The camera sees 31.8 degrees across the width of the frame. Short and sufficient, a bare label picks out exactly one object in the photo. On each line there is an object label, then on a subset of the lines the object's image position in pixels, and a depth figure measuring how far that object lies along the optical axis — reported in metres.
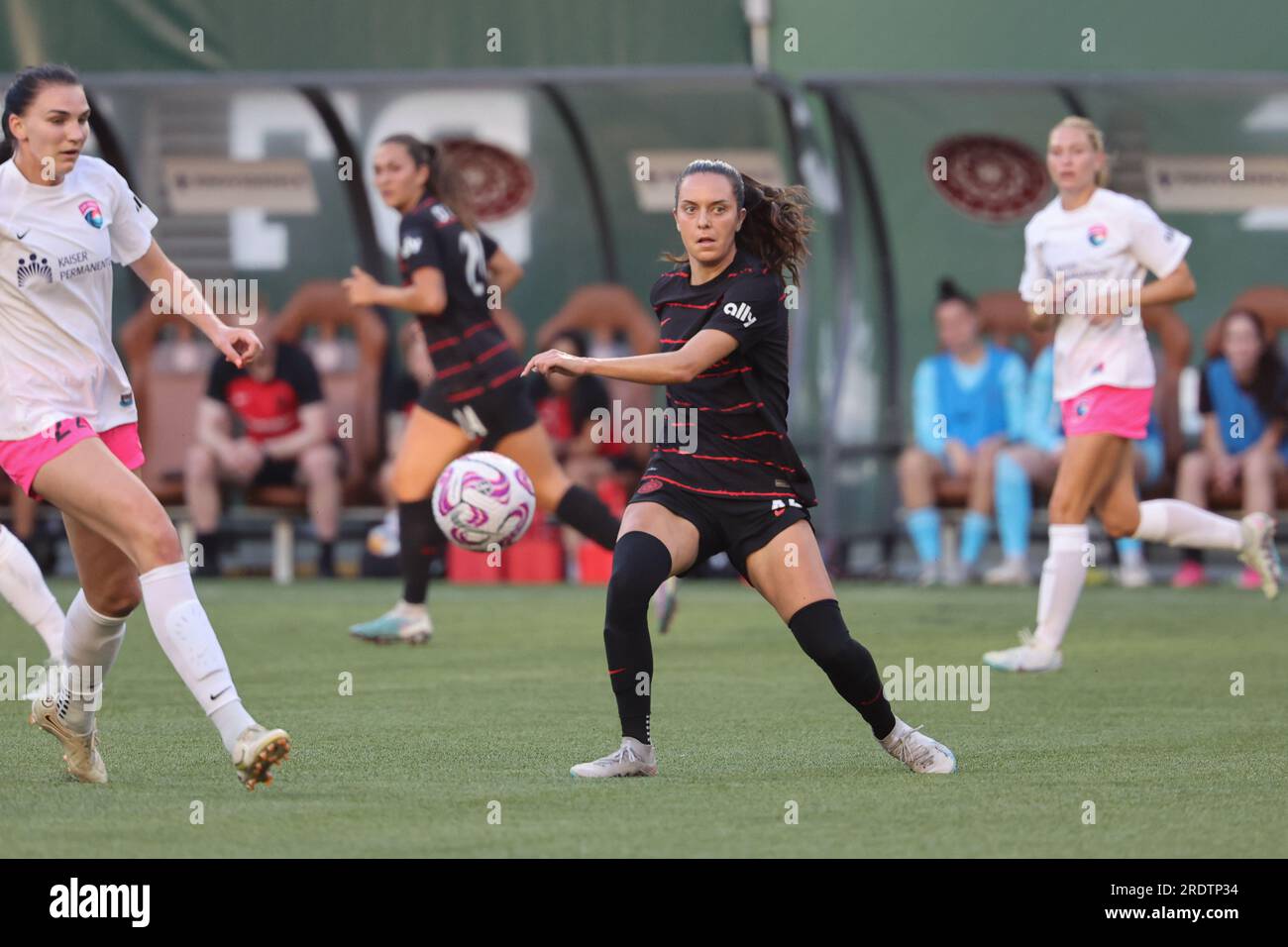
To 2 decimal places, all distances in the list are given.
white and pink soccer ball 9.73
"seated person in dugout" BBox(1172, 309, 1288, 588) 14.45
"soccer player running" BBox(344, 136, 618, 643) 10.62
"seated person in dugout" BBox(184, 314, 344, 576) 15.30
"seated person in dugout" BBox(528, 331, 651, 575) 15.18
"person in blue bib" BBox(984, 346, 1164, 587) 14.68
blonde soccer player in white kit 9.38
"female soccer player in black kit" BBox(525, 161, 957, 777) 6.31
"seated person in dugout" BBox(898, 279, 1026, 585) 14.93
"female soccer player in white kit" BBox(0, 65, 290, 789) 5.99
